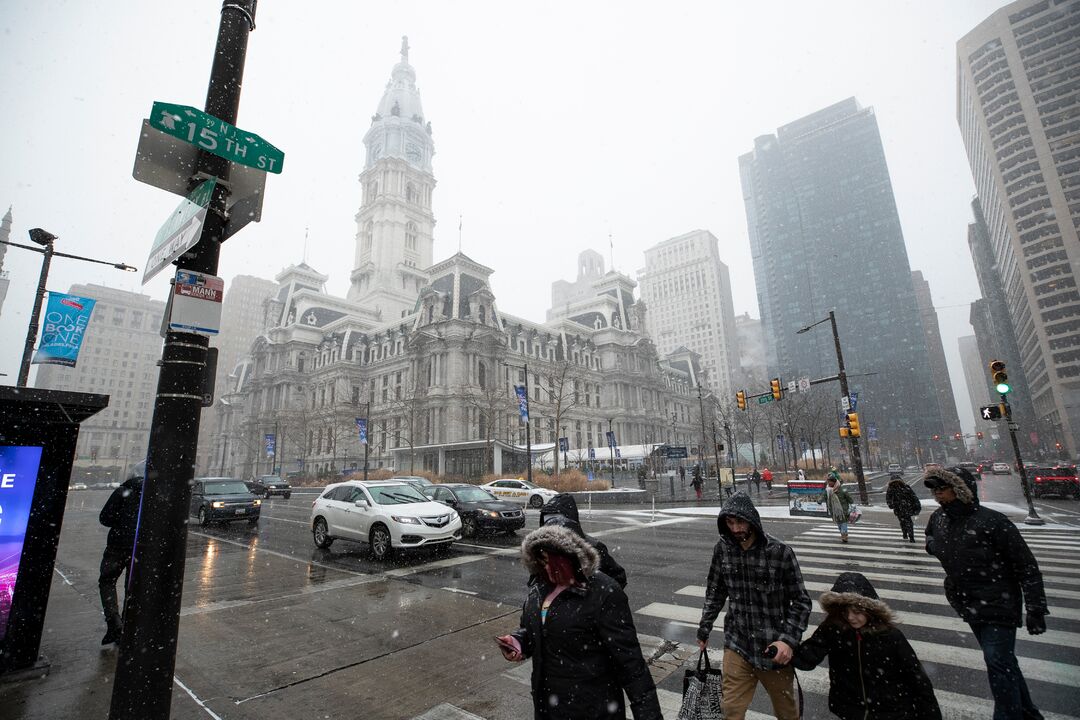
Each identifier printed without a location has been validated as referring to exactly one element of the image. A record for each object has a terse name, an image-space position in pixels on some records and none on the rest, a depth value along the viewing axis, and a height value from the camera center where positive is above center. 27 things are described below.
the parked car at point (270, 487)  38.18 -1.01
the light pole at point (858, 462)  21.61 -0.40
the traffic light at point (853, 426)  20.52 +1.12
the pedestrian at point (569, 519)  4.05 -0.45
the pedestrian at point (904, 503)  12.36 -1.30
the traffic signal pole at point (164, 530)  2.81 -0.31
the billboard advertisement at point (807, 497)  20.12 -2.03
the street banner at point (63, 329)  11.16 +3.51
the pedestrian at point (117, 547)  6.16 -0.84
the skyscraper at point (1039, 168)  77.19 +46.79
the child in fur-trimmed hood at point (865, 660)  2.75 -1.20
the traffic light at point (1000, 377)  15.07 +2.17
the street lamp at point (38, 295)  11.50 +4.43
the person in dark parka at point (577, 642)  2.43 -0.91
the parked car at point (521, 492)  25.98 -1.42
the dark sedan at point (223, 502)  17.59 -0.94
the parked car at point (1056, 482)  24.84 -1.85
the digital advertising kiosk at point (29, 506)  5.11 -0.24
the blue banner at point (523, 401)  30.66 +3.97
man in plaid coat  3.32 -1.06
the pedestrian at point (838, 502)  13.12 -1.31
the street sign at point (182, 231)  3.42 +1.80
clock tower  86.38 +46.06
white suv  11.27 -1.15
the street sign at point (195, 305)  3.32 +1.17
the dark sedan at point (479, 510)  14.53 -1.29
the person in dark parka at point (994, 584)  3.67 -1.04
